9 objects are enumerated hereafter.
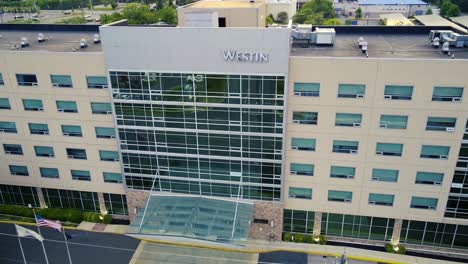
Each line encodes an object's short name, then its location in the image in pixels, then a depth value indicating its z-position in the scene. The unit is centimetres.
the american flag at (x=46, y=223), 3378
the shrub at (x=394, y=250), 3931
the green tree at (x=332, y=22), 12137
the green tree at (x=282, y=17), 14262
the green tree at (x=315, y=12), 13450
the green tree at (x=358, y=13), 16009
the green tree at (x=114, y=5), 18152
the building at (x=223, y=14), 3800
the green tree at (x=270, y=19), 12766
